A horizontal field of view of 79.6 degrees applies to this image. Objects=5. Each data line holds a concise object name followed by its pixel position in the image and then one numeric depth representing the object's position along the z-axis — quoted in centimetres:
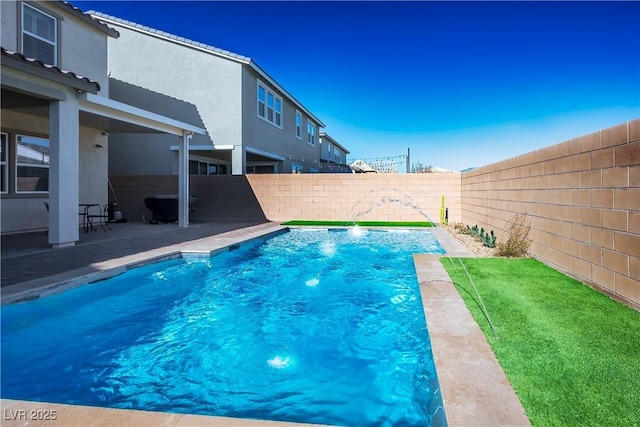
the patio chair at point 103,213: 1381
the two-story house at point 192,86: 1698
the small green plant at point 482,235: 941
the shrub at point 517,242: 773
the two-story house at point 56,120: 798
